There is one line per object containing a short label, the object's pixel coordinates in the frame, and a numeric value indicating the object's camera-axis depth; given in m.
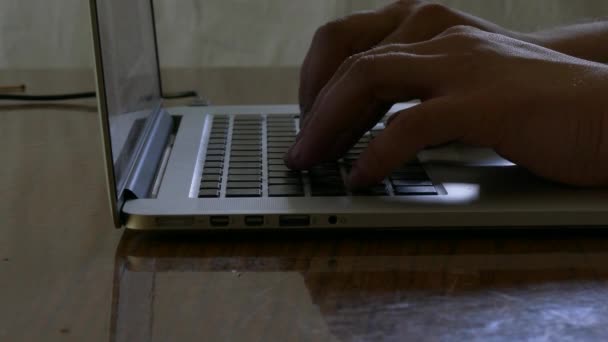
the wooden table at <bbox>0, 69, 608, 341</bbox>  0.41
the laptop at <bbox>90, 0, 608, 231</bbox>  0.52
